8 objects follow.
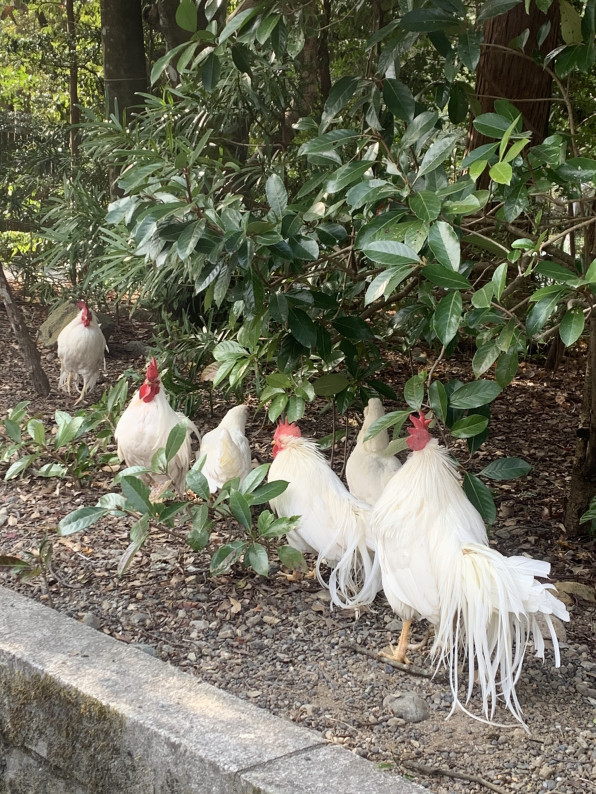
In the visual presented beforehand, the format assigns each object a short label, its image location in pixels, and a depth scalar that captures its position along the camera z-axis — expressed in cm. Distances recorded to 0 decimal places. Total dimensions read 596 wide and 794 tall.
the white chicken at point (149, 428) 411
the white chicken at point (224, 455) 390
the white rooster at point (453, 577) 255
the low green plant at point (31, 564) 342
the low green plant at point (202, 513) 305
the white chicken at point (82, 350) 575
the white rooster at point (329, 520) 325
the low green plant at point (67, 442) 396
